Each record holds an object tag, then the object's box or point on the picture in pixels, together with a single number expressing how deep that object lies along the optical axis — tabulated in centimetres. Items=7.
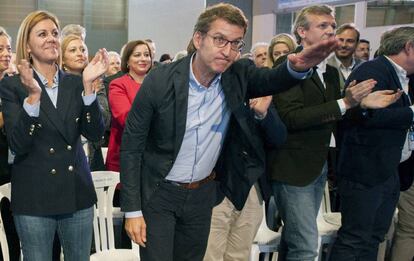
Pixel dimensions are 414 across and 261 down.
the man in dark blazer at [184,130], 159
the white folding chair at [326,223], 273
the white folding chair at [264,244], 253
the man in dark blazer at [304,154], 223
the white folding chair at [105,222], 235
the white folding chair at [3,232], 208
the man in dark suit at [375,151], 233
